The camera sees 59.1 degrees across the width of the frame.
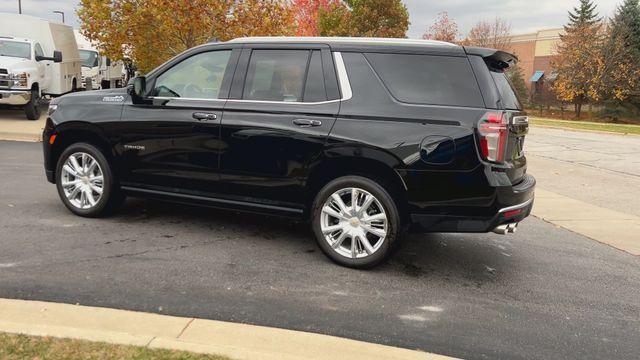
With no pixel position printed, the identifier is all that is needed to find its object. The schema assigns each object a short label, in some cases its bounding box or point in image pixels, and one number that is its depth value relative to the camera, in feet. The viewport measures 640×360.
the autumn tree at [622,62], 132.05
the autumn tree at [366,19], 125.90
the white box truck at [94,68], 80.33
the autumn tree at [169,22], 51.96
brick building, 227.61
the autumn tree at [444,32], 174.29
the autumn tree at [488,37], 184.64
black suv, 14.61
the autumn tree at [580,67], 137.80
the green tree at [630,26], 135.33
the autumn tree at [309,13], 137.28
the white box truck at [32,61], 47.24
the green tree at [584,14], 185.88
